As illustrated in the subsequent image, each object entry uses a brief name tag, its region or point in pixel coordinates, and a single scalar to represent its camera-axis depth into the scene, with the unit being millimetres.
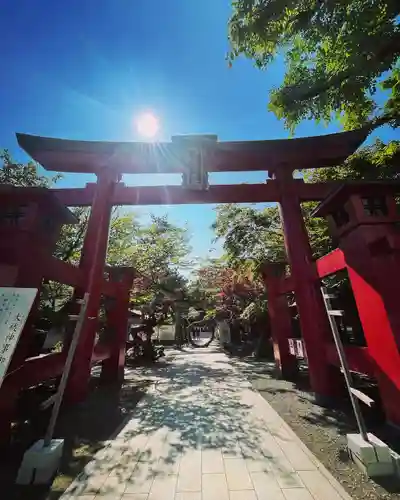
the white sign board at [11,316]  2371
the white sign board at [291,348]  6688
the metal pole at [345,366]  2807
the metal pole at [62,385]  2871
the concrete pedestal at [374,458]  2641
